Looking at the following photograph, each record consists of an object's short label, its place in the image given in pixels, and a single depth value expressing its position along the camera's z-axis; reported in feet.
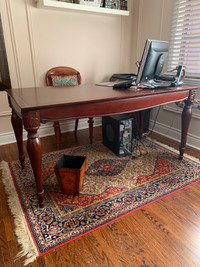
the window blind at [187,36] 7.76
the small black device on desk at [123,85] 5.88
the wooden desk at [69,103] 4.13
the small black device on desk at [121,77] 9.20
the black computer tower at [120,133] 7.21
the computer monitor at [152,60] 5.39
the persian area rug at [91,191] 4.38
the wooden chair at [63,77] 8.71
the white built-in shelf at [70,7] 7.54
